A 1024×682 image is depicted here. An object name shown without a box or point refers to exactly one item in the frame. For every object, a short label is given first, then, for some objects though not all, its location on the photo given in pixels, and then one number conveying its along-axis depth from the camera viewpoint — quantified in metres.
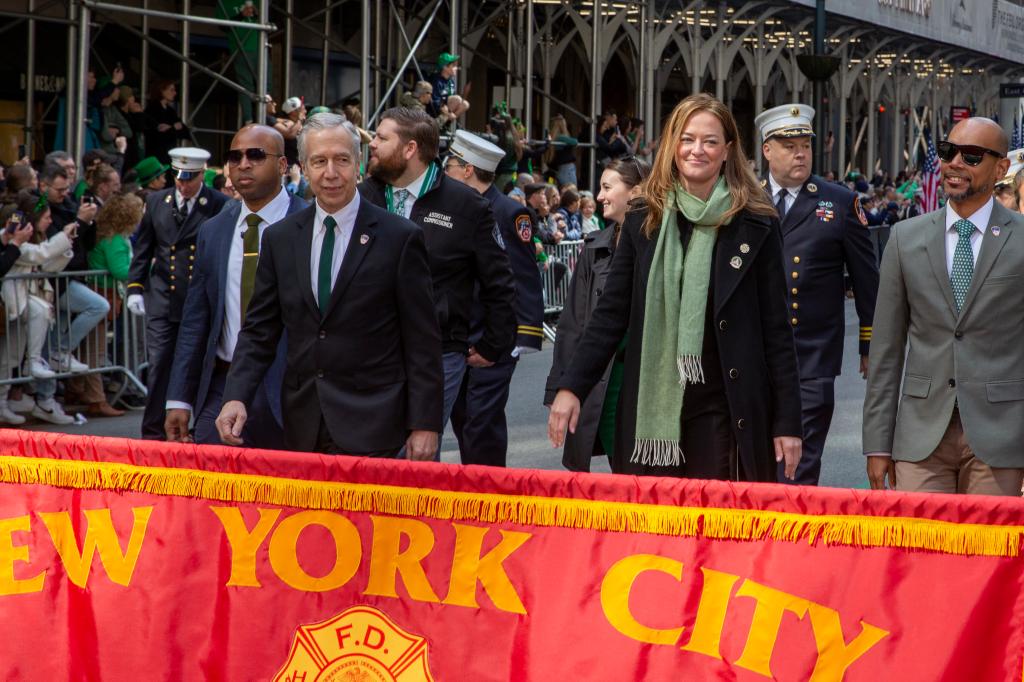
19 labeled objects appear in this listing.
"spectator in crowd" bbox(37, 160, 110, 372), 12.25
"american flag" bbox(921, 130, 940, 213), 27.18
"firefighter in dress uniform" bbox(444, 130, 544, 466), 7.95
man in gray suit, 5.42
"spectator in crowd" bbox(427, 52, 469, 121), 20.34
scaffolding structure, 20.83
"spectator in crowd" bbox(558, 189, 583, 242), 19.92
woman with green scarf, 5.24
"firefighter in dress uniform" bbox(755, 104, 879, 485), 7.72
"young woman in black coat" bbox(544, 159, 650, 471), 6.27
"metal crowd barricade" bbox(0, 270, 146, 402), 11.76
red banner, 4.09
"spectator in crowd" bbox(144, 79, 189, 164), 18.53
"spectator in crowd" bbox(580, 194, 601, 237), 20.33
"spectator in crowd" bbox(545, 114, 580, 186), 24.84
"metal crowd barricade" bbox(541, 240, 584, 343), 18.58
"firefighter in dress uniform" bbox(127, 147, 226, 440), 8.19
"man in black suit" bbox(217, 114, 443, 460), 5.49
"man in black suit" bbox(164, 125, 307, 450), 6.43
